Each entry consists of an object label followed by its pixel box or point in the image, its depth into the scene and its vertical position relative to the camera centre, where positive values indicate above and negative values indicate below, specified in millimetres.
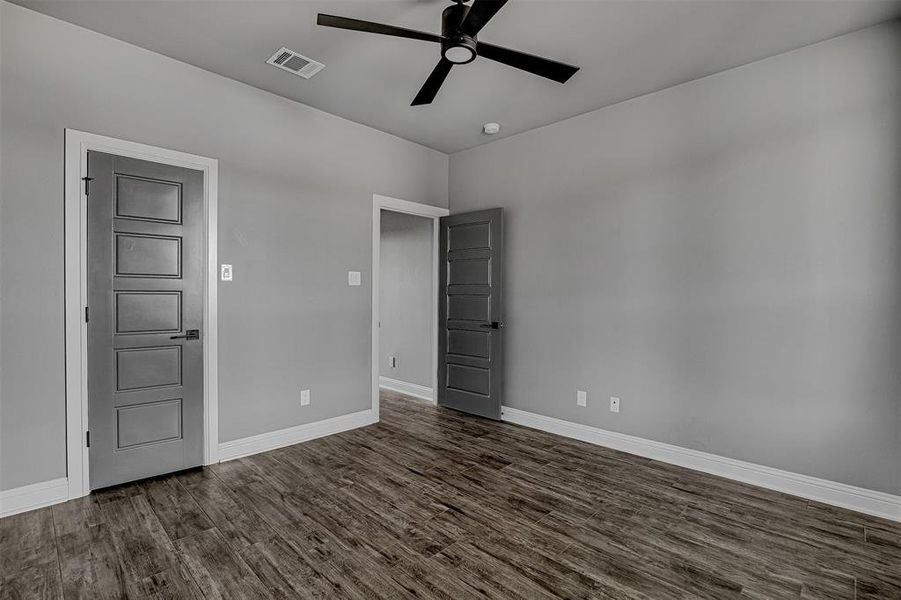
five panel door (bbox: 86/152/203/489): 2857 -141
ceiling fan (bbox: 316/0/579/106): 2038 +1291
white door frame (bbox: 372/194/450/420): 4441 +822
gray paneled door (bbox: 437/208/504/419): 4527 -165
